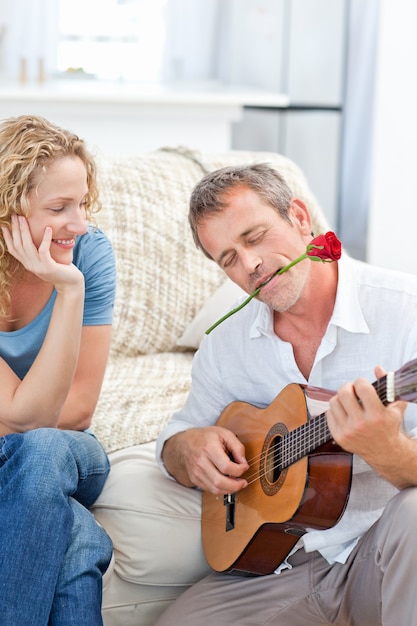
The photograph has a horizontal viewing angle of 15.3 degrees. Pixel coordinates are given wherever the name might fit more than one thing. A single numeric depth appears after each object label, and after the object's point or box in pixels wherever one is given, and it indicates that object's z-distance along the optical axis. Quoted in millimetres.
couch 3543
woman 2573
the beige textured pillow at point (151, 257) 4258
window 8950
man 2725
